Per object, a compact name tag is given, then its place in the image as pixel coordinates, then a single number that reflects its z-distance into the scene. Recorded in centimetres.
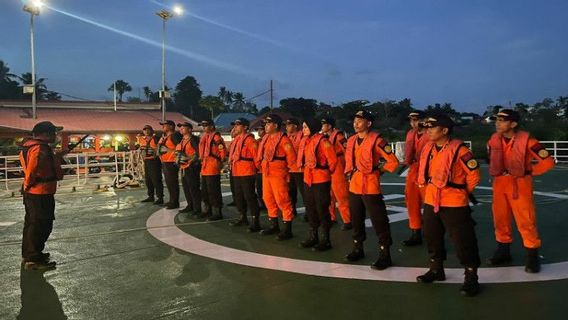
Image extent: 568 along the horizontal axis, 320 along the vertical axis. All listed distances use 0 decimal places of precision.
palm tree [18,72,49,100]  5665
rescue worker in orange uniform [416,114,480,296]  421
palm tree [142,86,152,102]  8325
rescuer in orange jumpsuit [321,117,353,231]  732
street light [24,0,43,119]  2103
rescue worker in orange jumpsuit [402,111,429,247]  620
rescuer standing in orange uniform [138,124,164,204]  1052
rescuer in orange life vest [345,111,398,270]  510
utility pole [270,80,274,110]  4434
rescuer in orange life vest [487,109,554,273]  484
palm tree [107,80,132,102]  8094
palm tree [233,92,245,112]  7661
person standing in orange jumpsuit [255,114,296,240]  665
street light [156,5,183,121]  2383
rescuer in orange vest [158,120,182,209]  958
